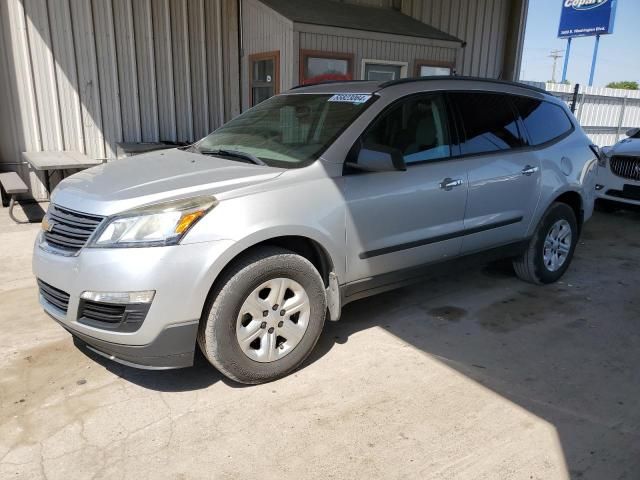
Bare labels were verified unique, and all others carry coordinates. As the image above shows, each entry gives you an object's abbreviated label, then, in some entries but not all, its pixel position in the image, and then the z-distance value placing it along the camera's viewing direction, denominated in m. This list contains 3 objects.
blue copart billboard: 22.12
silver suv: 2.80
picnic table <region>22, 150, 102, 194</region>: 6.94
